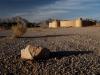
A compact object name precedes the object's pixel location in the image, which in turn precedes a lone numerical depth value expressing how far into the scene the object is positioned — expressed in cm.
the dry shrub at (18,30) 949
